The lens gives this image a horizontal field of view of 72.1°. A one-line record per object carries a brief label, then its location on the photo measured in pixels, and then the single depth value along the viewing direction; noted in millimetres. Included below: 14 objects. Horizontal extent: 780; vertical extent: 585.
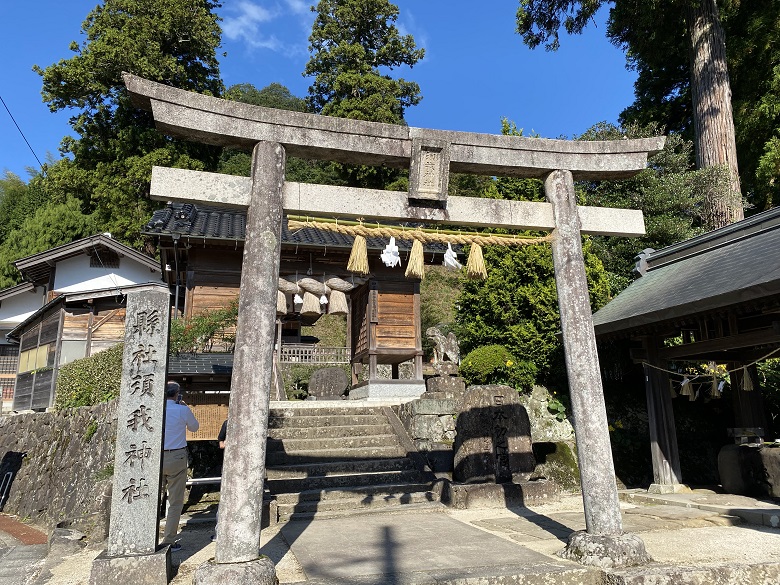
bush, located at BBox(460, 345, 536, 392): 13289
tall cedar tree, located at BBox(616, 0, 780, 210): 16781
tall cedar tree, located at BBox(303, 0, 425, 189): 29484
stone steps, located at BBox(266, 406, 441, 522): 7965
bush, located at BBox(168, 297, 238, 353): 15127
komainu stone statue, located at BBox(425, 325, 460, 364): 11703
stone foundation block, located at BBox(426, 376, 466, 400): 11305
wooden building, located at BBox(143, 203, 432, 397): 16625
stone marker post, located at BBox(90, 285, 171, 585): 4707
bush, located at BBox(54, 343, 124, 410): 11602
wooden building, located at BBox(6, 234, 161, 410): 15578
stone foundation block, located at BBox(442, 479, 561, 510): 8031
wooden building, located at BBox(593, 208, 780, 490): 8148
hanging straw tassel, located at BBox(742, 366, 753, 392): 9359
